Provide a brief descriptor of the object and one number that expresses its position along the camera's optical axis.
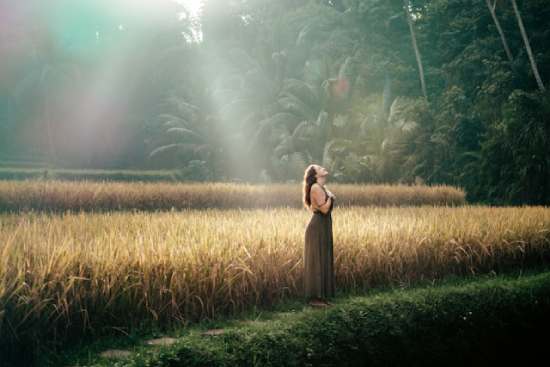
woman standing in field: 5.74
